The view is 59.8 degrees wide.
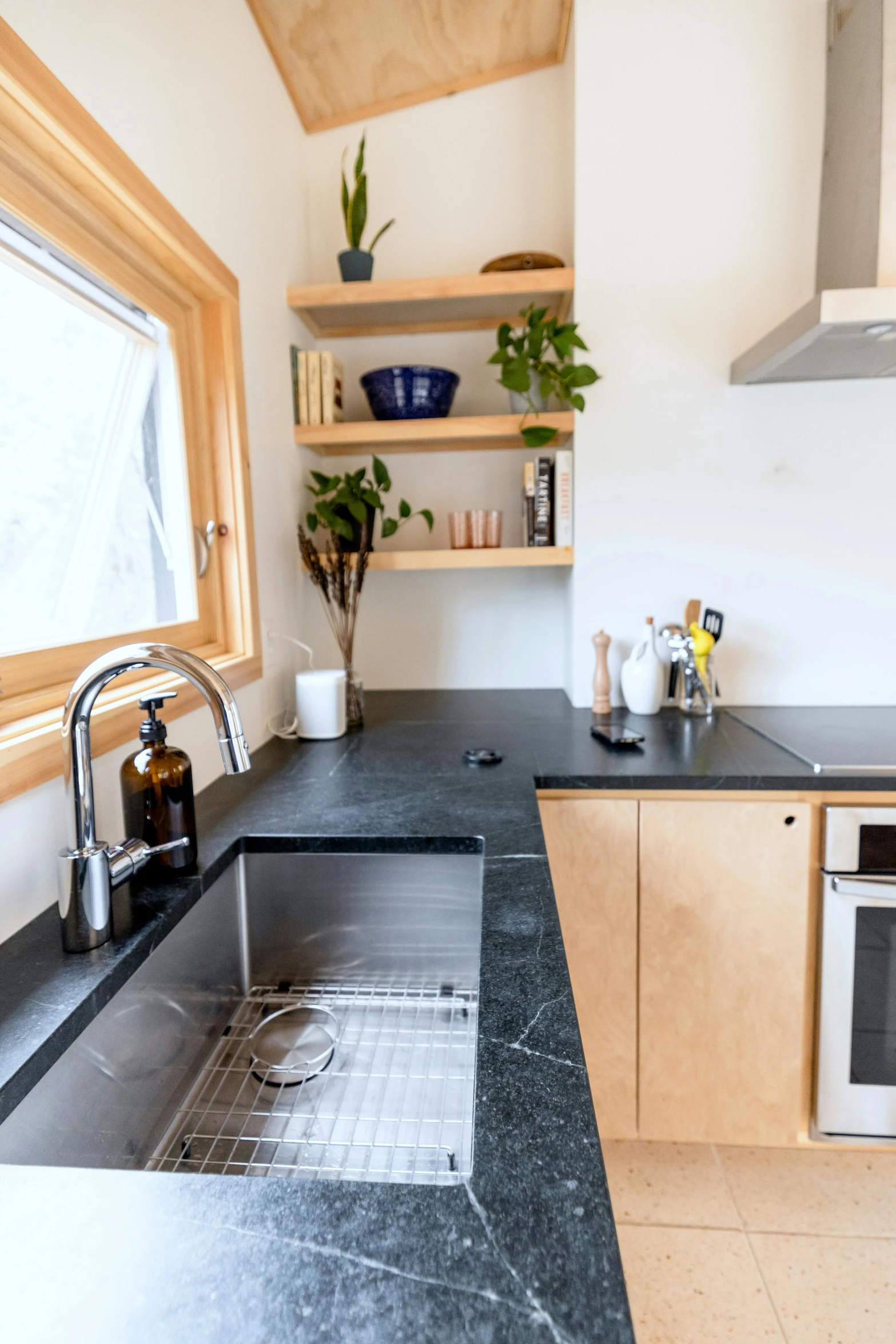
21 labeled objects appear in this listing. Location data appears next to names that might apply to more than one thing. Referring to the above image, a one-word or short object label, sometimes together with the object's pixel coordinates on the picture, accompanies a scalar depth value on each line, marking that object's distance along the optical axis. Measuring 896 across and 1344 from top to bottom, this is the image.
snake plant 2.10
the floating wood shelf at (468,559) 2.16
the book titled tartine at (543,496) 2.19
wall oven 1.53
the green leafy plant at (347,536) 2.08
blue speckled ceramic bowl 2.16
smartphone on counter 1.77
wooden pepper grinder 2.12
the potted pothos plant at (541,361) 2.00
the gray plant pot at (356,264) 2.15
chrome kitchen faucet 0.91
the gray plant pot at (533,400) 2.17
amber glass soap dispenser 1.09
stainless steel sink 0.86
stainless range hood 1.56
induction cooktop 1.57
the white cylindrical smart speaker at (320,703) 1.95
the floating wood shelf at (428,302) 2.08
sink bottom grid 0.87
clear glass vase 2.12
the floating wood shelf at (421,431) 2.14
